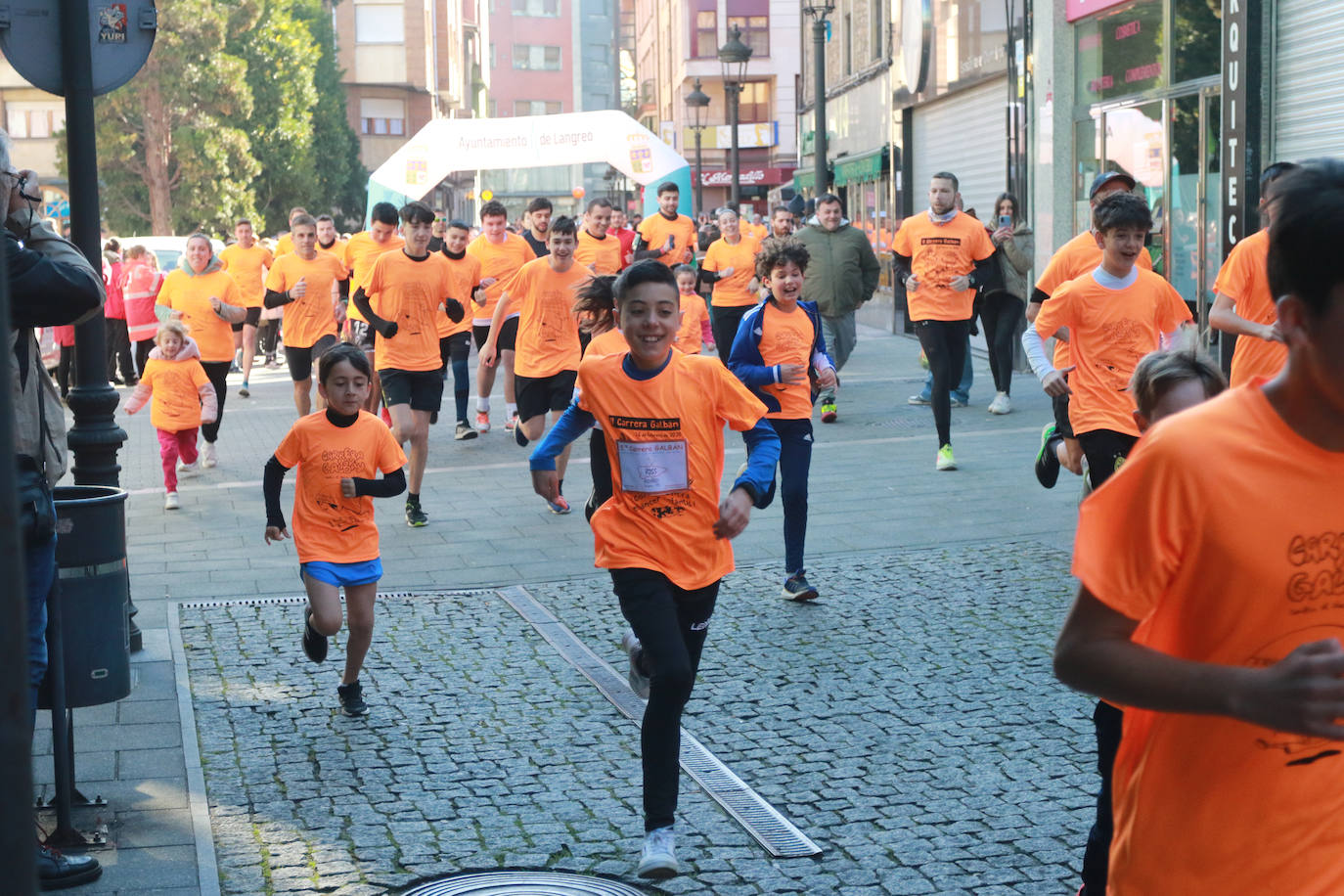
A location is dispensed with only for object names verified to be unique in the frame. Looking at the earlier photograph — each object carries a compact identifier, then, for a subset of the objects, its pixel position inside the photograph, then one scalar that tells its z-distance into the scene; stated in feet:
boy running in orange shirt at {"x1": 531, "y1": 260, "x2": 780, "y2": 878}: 15.46
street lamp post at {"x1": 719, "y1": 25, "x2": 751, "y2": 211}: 92.99
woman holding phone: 50.96
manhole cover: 14.12
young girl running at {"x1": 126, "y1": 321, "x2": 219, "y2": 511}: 38.45
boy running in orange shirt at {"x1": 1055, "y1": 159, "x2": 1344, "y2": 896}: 6.23
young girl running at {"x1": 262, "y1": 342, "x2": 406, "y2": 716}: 19.99
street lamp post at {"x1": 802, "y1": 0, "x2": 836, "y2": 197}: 75.05
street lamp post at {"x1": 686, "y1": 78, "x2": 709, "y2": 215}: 118.73
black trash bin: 16.39
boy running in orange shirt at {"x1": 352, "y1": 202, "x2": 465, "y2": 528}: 37.06
